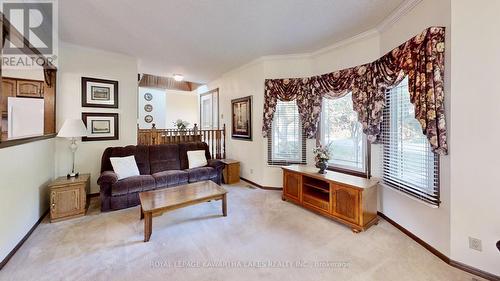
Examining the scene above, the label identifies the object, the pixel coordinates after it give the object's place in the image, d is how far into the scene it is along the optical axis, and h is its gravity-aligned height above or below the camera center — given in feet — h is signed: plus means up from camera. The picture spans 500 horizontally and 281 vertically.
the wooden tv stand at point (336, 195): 8.61 -2.58
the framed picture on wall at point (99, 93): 12.33 +2.91
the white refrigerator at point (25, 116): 9.53 +1.20
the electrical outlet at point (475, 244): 6.07 -3.05
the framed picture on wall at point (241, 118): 15.30 +1.71
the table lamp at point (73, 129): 10.26 +0.57
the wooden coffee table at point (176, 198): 7.85 -2.47
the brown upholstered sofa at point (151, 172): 10.44 -1.93
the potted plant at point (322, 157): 10.70 -0.88
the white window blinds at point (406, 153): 7.41 -0.51
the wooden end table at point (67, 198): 9.26 -2.64
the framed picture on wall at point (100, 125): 12.46 +0.92
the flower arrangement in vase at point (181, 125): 18.73 +1.37
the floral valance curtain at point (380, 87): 6.64 +2.49
